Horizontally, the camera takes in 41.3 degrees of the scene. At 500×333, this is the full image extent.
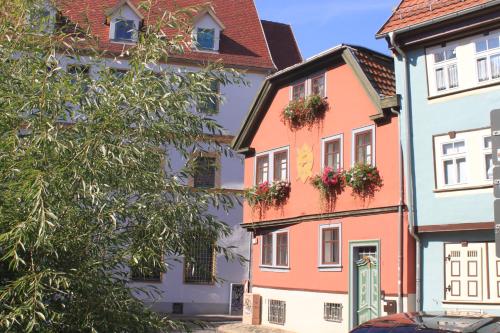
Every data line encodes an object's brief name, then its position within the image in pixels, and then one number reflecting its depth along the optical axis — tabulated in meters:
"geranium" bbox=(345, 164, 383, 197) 17.67
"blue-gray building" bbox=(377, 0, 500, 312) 15.27
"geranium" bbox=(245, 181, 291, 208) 21.36
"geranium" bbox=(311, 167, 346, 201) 18.86
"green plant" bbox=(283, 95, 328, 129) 20.19
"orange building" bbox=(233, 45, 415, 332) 17.33
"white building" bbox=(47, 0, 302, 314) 27.98
